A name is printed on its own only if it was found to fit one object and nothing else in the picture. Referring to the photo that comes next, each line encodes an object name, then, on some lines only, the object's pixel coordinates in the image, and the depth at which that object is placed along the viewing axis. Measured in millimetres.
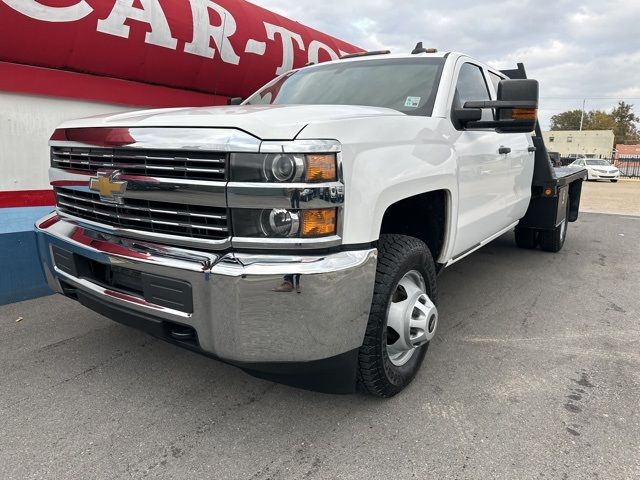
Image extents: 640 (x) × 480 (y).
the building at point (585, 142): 54625
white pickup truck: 1856
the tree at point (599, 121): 75812
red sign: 4352
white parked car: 27242
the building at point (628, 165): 37728
